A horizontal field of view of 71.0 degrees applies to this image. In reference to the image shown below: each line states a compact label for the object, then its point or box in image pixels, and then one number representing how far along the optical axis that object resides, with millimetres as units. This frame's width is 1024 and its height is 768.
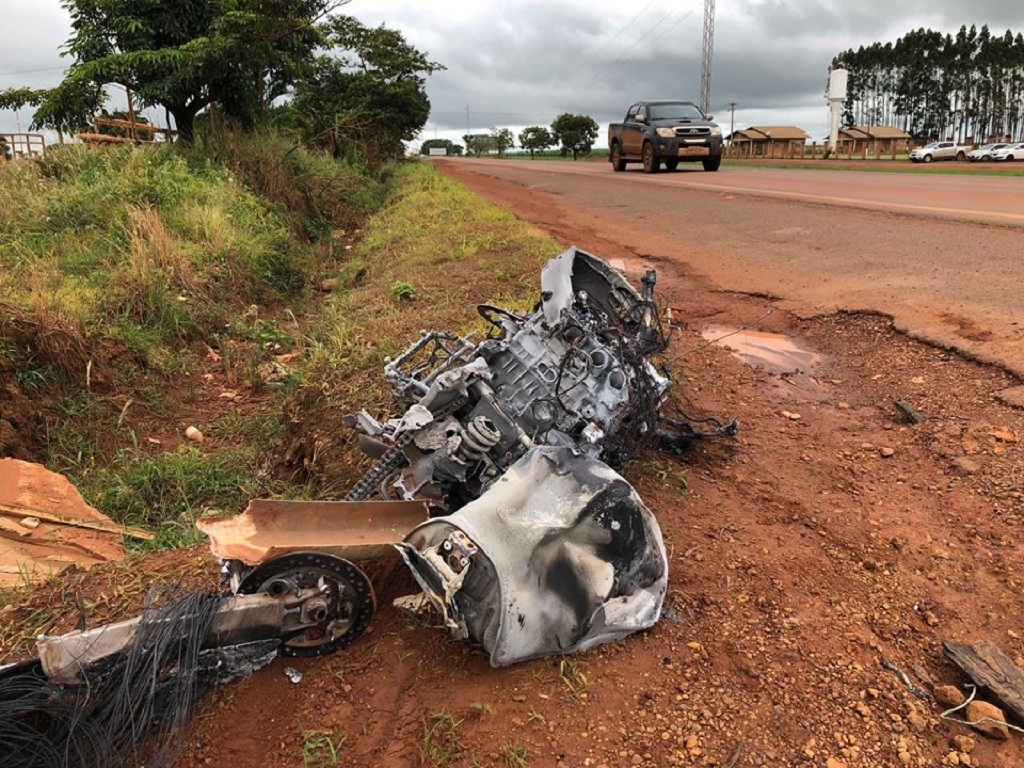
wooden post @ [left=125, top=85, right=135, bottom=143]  16456
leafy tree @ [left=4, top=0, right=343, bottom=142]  16656
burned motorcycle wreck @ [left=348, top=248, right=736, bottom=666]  2357
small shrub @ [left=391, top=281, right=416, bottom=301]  7027
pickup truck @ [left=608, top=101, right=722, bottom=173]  19453
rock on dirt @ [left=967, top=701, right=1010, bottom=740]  2215
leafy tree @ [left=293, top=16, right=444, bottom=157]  26094
